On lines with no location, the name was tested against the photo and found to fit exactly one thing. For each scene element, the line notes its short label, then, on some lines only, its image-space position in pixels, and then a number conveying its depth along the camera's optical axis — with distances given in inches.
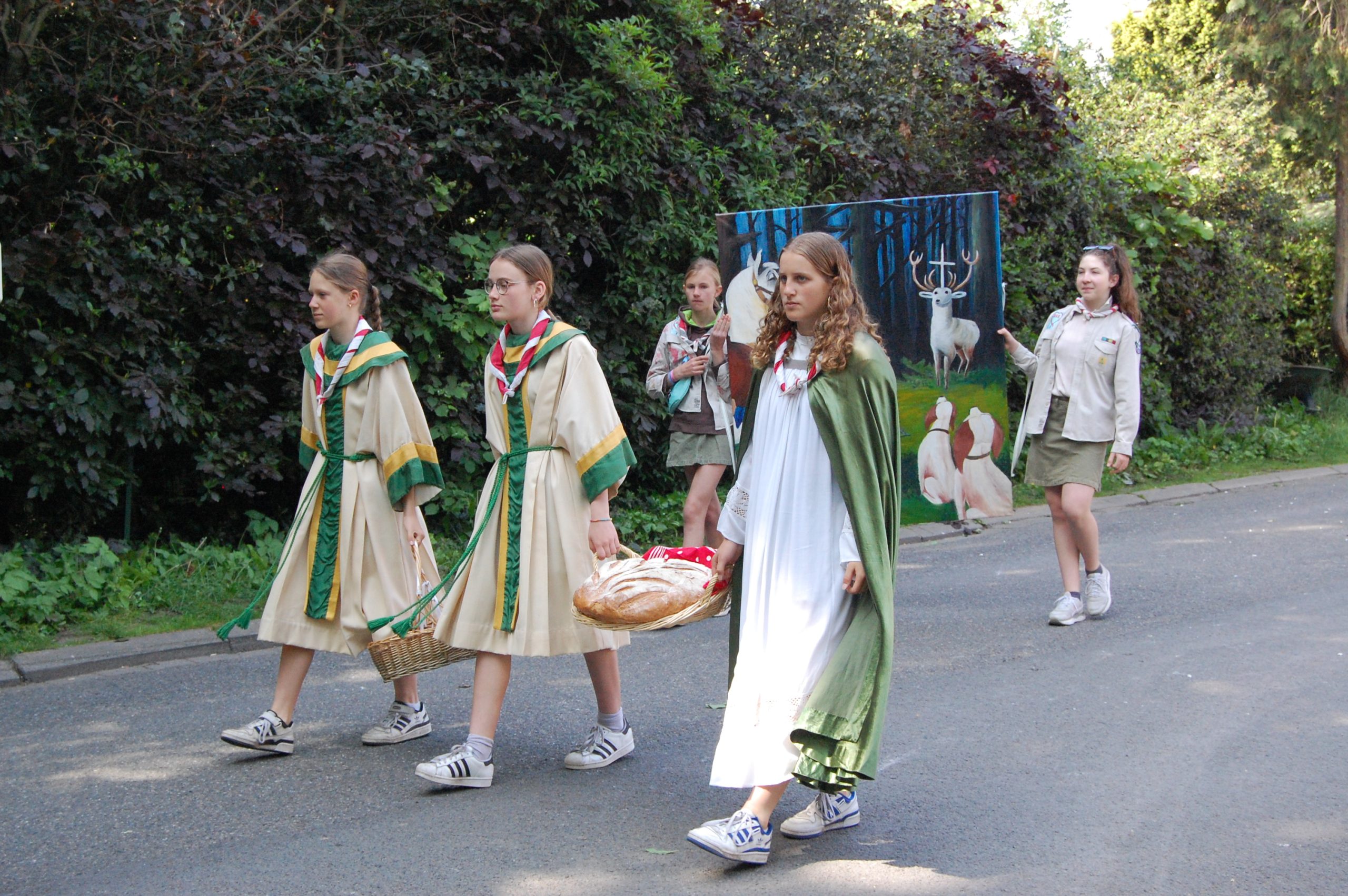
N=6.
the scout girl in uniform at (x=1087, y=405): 273.9
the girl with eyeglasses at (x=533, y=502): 176.4
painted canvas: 287.0
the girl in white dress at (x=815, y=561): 144.2
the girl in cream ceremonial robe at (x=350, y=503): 190.5
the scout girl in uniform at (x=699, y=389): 279.3
